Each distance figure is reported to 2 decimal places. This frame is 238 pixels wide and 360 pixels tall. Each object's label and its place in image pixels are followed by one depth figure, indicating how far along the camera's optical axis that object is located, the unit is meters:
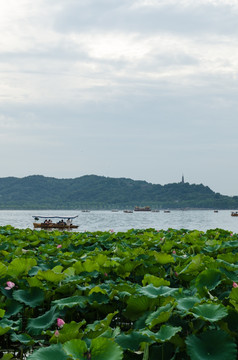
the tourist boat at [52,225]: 53.70
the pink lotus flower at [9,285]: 3.70
